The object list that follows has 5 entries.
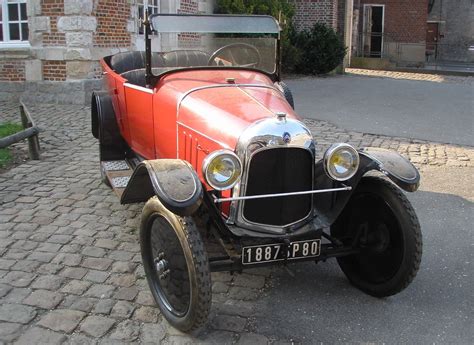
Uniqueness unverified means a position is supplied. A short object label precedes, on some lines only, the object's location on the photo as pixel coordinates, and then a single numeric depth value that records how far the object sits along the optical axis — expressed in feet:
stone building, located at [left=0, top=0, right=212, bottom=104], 34.63
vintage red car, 10.03
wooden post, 22.09
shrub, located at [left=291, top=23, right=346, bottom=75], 58.80
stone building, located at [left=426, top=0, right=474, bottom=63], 98.63
